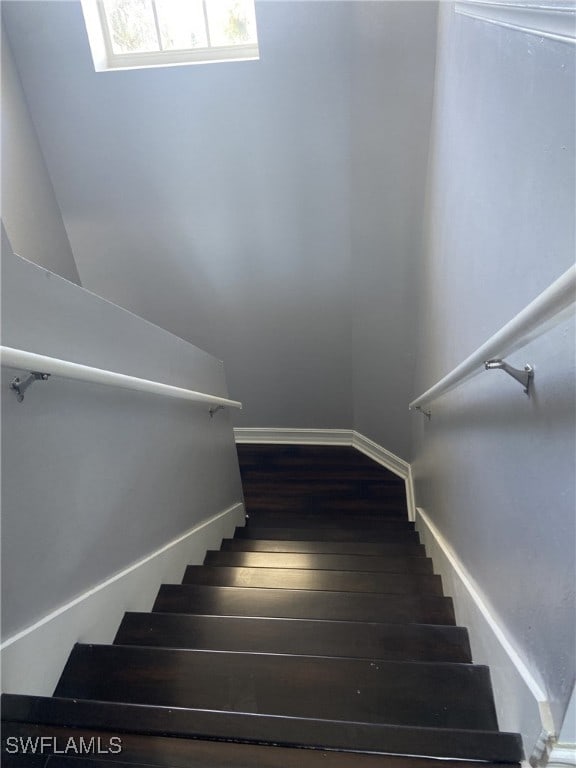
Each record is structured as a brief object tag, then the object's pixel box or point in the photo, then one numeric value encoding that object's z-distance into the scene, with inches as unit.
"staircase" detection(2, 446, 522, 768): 35.8
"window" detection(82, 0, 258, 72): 114.9
